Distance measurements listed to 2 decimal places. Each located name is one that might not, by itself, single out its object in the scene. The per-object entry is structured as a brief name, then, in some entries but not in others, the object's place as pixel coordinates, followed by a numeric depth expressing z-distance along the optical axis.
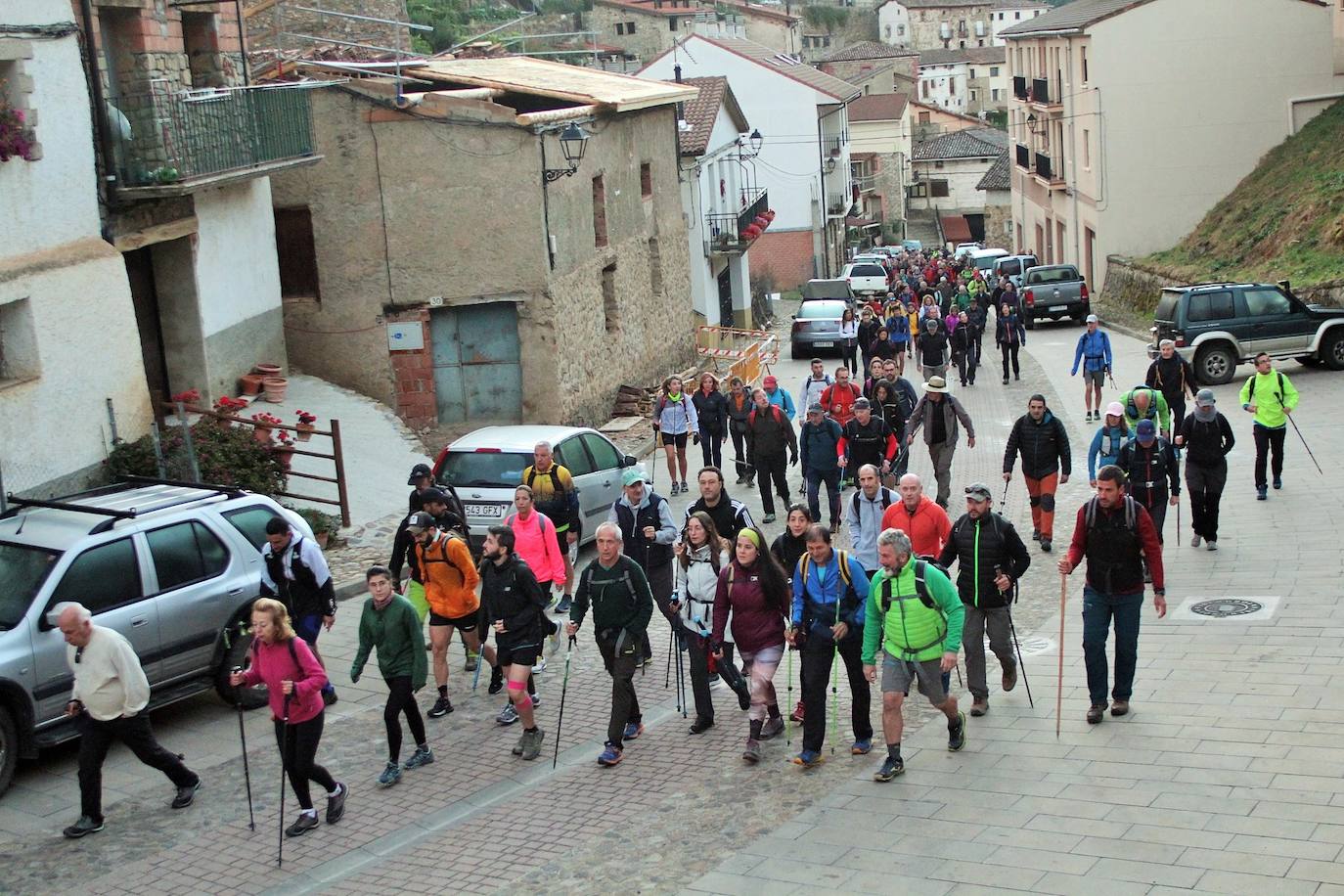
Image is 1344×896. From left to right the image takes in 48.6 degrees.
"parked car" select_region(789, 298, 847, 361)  36.22
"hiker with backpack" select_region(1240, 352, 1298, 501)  15.70
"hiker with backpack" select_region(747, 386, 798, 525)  16.77
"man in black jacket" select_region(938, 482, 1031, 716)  9.91
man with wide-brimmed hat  16.00
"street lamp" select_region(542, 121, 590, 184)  21.91
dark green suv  24.83
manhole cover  12.37
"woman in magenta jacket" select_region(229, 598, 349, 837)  8.70
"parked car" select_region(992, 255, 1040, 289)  44.39
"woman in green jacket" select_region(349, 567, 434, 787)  9.52
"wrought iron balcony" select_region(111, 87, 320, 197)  16.62
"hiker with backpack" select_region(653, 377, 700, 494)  18.89
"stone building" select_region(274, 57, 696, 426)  22.17
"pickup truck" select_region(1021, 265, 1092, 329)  39.22
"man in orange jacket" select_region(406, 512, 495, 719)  10.75
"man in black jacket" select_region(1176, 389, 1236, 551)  13.99
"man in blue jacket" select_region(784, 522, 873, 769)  9.29
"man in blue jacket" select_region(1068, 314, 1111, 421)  21.81
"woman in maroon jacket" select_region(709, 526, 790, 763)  9.59
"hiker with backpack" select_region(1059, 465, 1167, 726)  9.56
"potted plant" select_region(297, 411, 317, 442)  17.45
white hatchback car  15.45
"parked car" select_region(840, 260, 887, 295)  47.66
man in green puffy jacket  9.00
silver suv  9.80
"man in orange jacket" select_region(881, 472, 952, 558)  10.74
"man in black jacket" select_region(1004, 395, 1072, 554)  14.59
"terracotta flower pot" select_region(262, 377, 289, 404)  20.38
